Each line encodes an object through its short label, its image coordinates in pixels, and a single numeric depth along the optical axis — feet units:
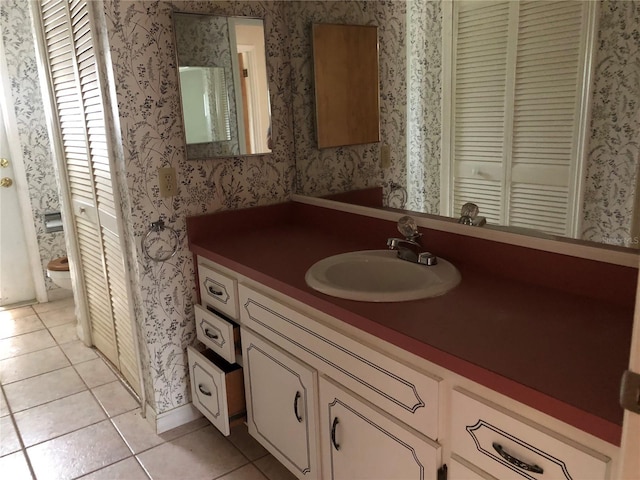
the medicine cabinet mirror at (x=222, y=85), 6.57
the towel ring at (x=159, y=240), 6.66
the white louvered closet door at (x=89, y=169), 7.06
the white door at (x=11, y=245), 11.96
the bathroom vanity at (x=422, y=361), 3.12
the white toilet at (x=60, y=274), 11.08
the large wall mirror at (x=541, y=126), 3.95
